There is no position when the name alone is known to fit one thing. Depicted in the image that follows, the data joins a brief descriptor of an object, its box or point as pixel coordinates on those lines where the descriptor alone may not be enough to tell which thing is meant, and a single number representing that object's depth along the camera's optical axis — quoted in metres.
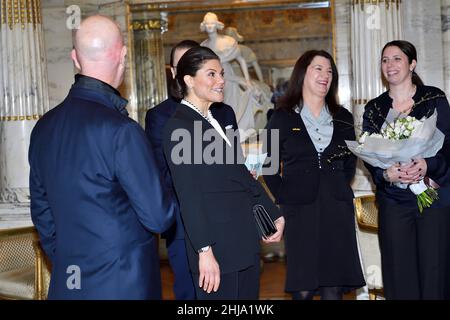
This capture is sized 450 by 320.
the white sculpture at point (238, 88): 7.78
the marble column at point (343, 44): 7.29
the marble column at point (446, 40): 7.18
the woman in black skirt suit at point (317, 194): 4.86
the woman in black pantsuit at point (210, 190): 3.76
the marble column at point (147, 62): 7.75
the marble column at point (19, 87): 7.14
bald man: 3.11
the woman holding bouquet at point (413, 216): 4.49
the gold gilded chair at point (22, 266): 5.68
